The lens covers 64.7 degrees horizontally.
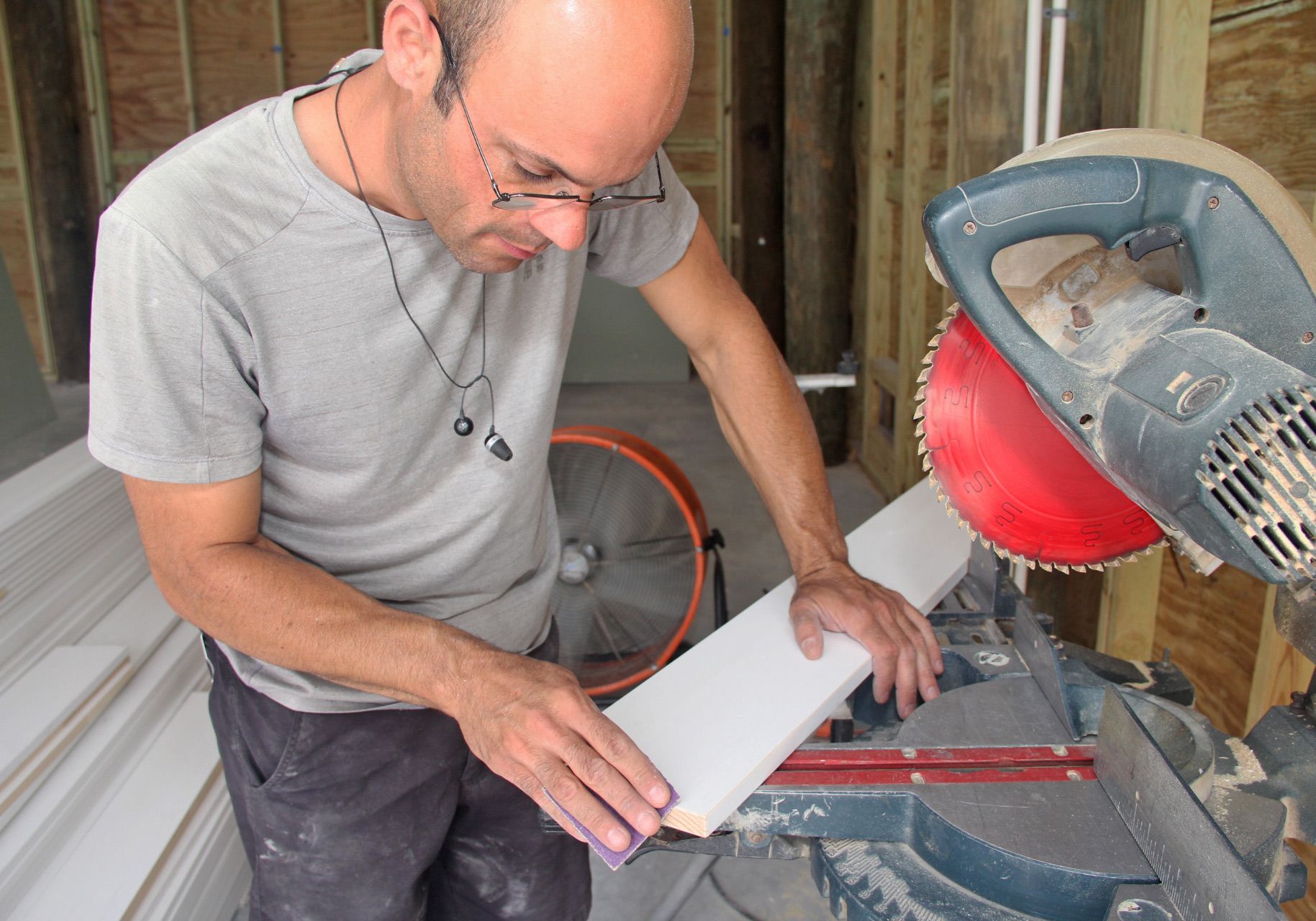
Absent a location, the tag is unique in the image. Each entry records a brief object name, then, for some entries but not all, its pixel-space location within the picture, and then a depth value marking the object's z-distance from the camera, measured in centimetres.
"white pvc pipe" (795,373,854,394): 237
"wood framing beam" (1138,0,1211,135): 174
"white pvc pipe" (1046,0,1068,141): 190
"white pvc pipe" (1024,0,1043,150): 192
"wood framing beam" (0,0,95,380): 580
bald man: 104
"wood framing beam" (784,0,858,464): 462
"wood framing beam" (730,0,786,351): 588
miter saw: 81
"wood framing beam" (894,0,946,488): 344
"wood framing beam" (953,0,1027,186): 218
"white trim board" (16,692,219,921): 184
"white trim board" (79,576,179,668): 256
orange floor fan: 277
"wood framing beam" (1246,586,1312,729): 164
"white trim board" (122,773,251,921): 198
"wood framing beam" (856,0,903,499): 408
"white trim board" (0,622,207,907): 186
